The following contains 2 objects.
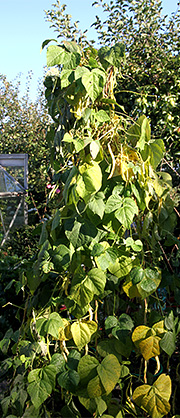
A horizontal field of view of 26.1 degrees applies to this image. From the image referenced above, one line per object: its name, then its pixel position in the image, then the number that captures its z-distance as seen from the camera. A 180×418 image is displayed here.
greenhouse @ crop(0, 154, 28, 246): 5.09
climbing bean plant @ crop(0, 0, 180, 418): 1.32
